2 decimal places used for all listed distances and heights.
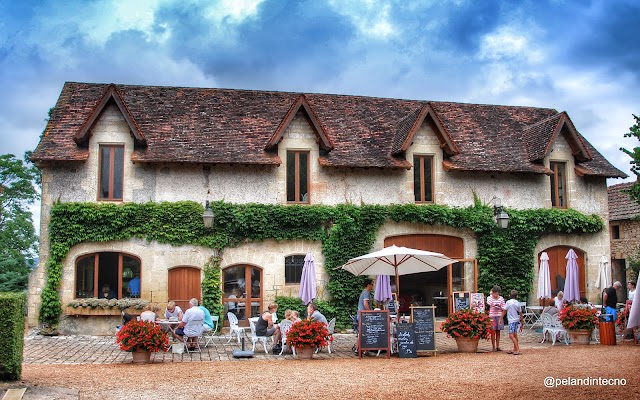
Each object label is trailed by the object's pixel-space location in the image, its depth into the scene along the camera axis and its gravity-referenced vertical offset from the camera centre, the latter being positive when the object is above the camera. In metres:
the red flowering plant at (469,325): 15.87 -1.36
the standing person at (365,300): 16.83 -0.79
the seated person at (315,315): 16.02 -1.09
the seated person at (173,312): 17.20 -1.06
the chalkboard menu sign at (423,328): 15.70 -1.40
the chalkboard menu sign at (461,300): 20.69 -1.00
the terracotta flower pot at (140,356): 14.53 -1.84
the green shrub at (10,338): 11.13 -1.09
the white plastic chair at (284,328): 16.12 -1.40
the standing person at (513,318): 15.56 -1.24
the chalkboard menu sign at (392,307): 18.32 -1.06
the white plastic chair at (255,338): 16.14 -1.65
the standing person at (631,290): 18.27 -0.69
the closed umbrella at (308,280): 18.98 -0.29
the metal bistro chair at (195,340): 16.32 -1.73
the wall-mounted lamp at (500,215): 21.31 +1.68
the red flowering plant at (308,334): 15.05 -1.46
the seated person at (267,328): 16.34 -1.42
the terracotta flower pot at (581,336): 17.38 -1.82
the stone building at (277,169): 20.48 +3.29
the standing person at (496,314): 16.09 -1.13
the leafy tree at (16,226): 28.10 +2.27
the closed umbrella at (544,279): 21.33 -0.39
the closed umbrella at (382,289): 18.70 -0.57
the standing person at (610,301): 18.56 -0.99
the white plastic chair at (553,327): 17.39 -1.58
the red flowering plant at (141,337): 14.39 -1.43
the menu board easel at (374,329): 15.52 -1.41
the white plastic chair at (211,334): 18.62 -1.88
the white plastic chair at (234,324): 17.62 -1.41
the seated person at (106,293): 20.17 -0.63
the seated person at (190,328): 16.23 -1.40
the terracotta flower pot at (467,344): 16.05 -1.85
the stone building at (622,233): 28.78 +1.47
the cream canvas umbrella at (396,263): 16.48 +0.15
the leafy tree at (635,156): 19.83 +3.26
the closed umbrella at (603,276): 21.59 -0.32
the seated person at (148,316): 16.62 -1.11
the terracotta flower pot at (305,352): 15.17 -1.88
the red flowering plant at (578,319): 17.30 -1.36
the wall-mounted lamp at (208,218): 20.06 +1.59
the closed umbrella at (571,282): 20.76 -0.48
